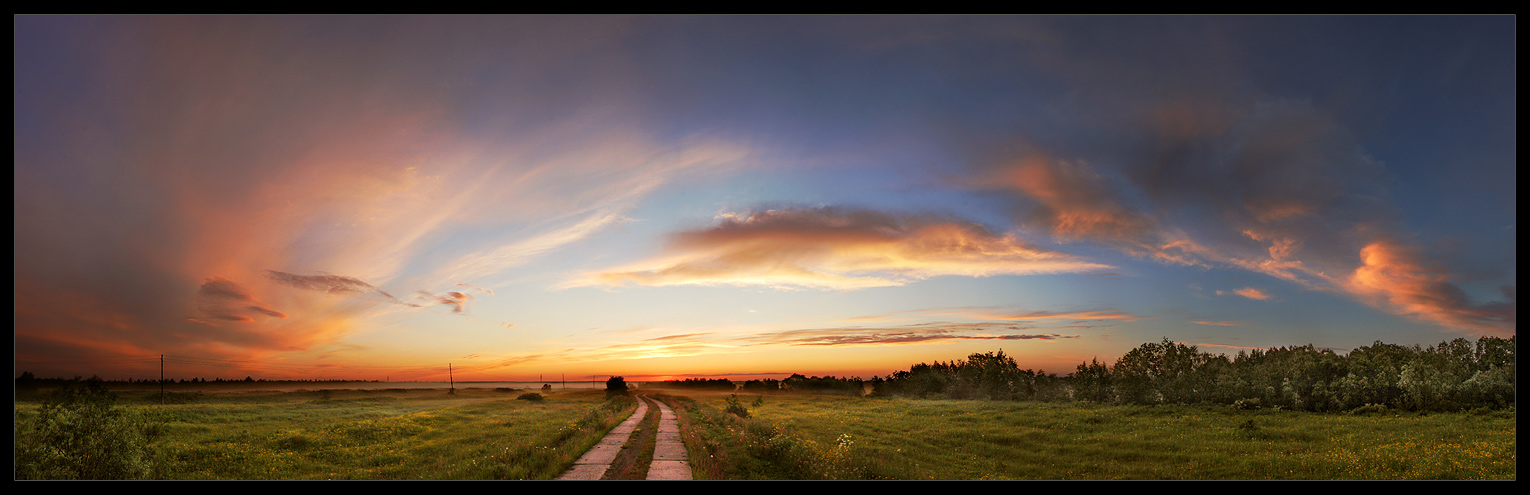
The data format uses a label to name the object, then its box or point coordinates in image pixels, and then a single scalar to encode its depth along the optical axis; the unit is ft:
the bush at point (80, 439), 41.96
